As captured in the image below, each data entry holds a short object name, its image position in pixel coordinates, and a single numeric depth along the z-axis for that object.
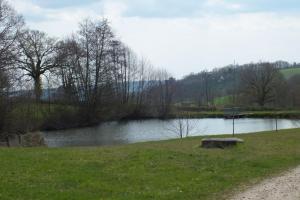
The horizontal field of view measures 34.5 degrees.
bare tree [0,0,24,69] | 38.84
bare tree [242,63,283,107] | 81.06
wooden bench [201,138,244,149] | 17.36
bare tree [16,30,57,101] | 55.50
